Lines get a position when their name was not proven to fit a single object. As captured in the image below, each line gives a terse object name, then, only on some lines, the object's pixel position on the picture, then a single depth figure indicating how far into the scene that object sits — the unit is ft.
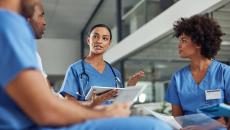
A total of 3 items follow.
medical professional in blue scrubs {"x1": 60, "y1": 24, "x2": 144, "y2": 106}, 7.15
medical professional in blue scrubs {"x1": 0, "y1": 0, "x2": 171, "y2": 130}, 2.31
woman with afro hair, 6.11
